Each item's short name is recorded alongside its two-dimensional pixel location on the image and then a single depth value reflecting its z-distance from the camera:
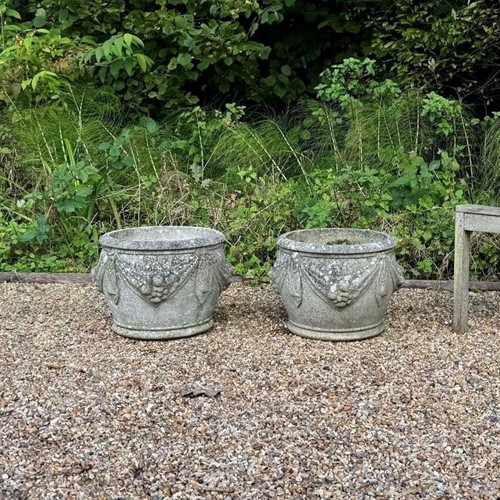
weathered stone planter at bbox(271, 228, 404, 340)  3.72
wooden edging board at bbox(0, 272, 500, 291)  5.23
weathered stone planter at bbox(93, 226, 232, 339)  3.75
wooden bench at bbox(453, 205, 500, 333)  3.84
